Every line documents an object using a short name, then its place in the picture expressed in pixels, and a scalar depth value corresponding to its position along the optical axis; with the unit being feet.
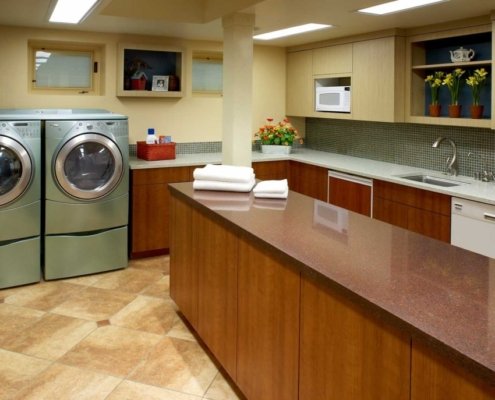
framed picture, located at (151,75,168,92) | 17.71
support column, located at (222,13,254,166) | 13.39
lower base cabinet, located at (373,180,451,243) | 12.59
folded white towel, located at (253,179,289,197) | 10.07
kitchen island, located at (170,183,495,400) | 4.48
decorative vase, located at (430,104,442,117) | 14.60
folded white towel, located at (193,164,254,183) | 10.52
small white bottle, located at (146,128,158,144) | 16.85
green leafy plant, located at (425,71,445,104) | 14.42
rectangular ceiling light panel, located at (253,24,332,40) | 15.06
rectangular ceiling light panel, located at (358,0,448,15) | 11.63
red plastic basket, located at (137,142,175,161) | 16.56
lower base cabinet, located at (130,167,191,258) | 15.57
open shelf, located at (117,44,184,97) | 16.94
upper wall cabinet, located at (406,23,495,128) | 13.42
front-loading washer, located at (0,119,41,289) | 12.94
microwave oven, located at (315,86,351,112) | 17.06
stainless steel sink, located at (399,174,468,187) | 13.89
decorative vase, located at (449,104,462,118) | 13.90
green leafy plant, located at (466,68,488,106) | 13.24
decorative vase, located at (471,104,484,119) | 13.32
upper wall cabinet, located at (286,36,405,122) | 15.21
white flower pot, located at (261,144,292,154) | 18.84
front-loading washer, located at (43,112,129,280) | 13.53
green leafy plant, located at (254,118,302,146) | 18.94
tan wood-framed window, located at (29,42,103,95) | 16.33
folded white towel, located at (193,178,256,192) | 10.52
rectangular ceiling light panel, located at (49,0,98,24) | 11.71
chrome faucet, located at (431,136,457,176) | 14.67
